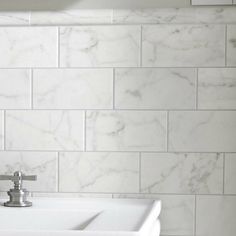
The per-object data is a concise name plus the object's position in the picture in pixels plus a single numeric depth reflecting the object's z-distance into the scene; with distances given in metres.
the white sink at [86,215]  1.39
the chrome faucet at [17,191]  1.53
